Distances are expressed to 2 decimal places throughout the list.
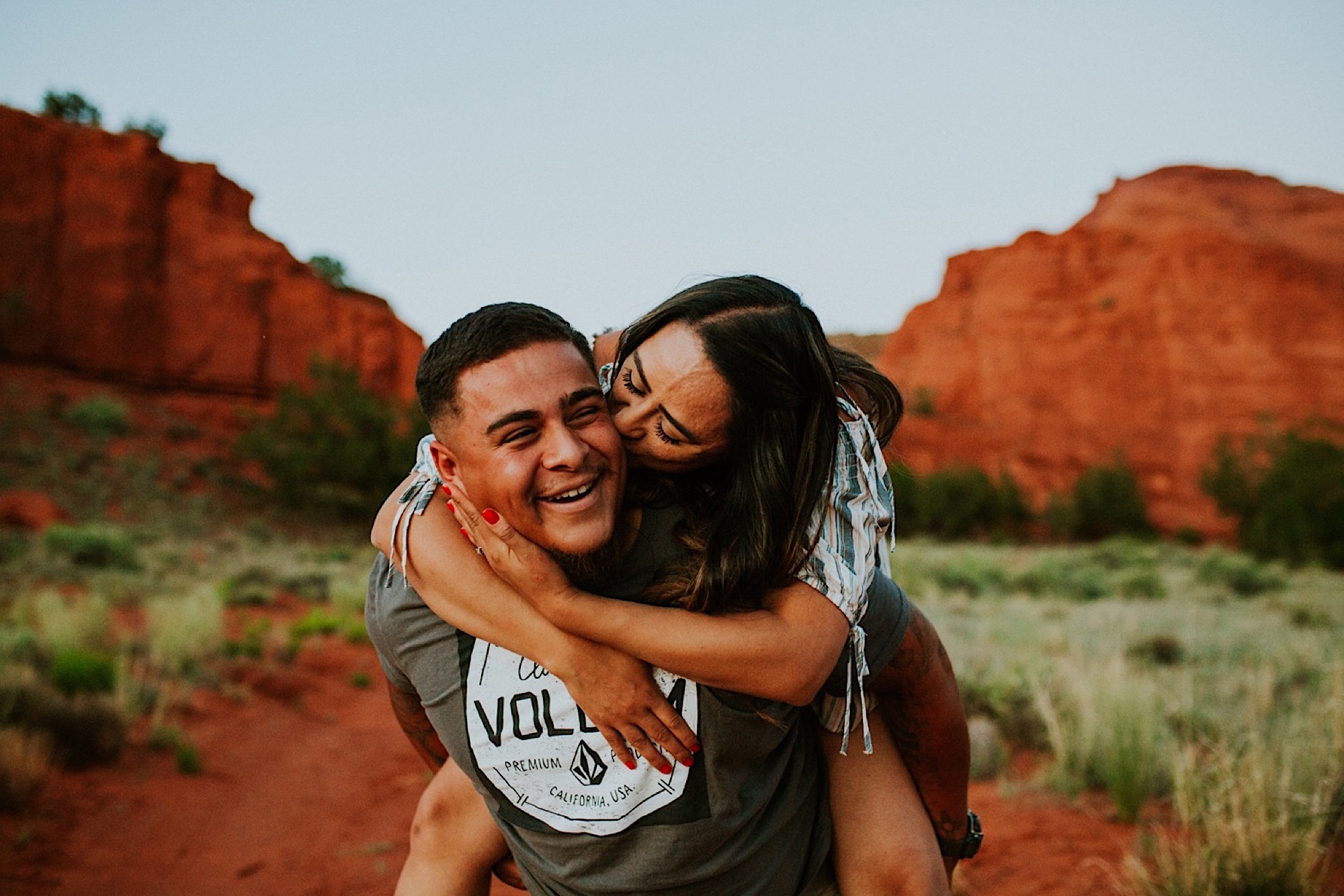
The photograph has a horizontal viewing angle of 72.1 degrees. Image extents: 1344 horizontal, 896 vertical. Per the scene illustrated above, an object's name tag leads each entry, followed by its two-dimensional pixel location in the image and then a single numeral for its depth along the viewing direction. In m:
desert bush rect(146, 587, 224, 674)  8.26
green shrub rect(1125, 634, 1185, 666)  9.04
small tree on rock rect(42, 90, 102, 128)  42.34
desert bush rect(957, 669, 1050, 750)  6.75
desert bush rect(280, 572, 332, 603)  14.27
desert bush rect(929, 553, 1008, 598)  17.08
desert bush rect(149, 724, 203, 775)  6.36
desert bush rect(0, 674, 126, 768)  6.05
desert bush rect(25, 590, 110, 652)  8.16
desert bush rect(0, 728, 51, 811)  5.30
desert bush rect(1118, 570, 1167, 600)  16.30
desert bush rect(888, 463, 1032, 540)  38.78
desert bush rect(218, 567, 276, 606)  12.84
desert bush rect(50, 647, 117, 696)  6.99
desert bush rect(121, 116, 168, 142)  43.75
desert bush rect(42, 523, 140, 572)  15.20
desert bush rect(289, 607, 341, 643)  10.70
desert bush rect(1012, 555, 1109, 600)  17.00
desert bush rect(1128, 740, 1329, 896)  3.93
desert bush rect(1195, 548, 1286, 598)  17.53
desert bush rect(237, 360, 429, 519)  29.56
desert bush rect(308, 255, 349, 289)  49.03
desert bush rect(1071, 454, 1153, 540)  38.22
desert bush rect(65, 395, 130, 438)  31.94
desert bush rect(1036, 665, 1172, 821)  5.33
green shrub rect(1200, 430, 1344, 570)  24.44
